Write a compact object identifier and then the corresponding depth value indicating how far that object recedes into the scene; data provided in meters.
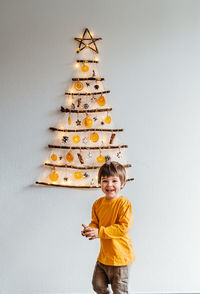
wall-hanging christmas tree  2.14
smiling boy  1.58
